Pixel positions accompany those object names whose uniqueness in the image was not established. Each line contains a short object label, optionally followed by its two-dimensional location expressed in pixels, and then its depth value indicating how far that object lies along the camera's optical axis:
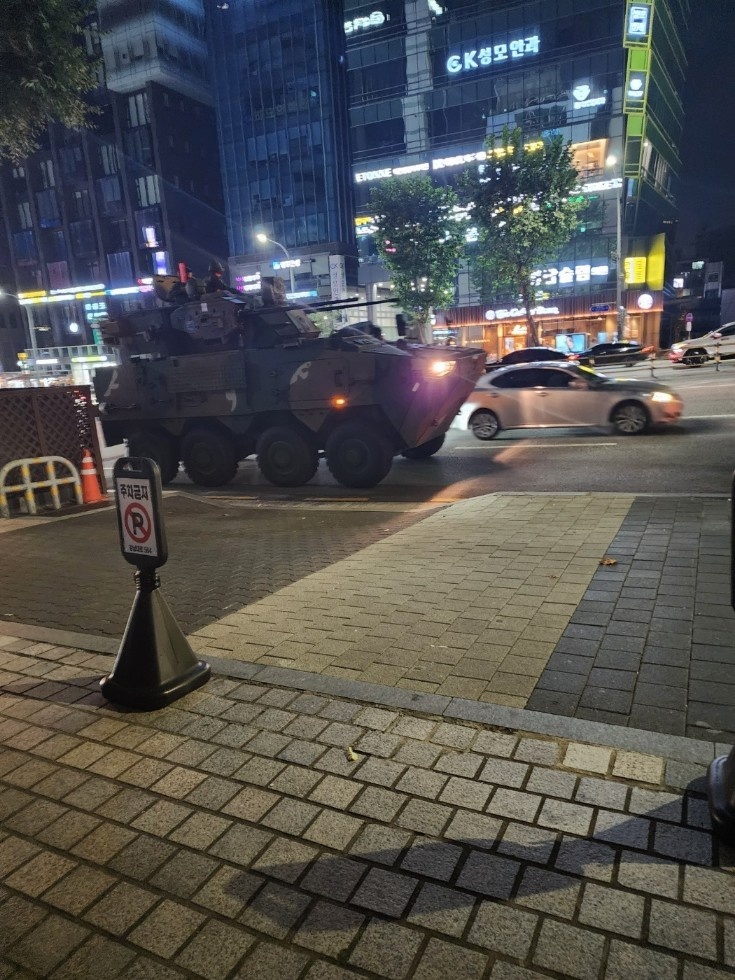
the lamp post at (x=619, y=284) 37.59
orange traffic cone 9.47
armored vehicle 9.80
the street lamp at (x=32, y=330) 56.03
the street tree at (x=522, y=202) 33.38
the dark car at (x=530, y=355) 23.52
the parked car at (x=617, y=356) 28.84
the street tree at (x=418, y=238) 36.84
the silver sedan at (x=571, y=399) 12.13
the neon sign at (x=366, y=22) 54.19
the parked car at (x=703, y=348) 24.44
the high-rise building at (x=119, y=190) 61.12
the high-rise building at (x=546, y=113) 44.19
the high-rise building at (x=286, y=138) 58.81
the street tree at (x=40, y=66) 12.25
